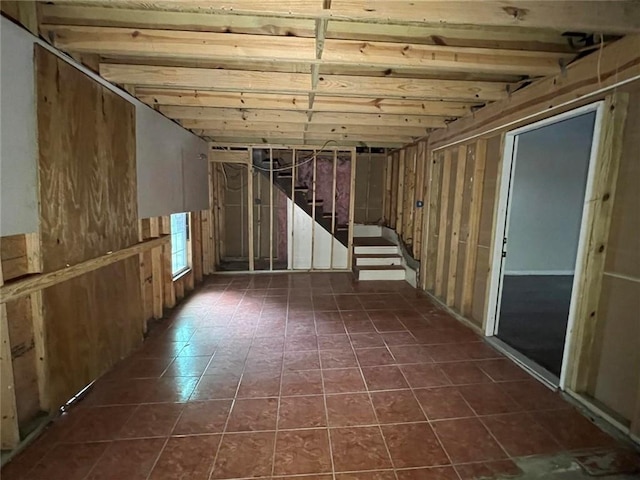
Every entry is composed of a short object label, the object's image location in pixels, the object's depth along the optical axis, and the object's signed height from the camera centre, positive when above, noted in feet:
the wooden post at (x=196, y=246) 16.16 -2.59
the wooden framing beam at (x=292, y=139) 16.26 +3.33
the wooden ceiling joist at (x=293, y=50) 6.48 +3.23
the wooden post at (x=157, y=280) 11.36 -3.14
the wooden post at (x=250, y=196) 18.32 +0.11
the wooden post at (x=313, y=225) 18.64 -1.54
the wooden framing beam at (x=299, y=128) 13.87 +3.31
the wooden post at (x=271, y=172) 18.61 +1.58
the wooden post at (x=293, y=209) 18.67 -0.59
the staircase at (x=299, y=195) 19.35 +0.27
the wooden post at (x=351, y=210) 18.89 -0.54
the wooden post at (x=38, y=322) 5.89 -2.48
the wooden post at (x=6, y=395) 5.32 -3.51
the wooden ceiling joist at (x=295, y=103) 10.05 +3.24
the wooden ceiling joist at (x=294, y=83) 8.07 +3.19
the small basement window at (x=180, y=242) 14.57 -2.24
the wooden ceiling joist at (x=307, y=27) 6.12 +3.56
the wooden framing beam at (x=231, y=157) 18.58 +2.38
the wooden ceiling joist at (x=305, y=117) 11.95 +3.24
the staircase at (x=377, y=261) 17.99 -3.54
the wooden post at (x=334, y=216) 18.22 -0.93
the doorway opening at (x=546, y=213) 16.65 -0.38
